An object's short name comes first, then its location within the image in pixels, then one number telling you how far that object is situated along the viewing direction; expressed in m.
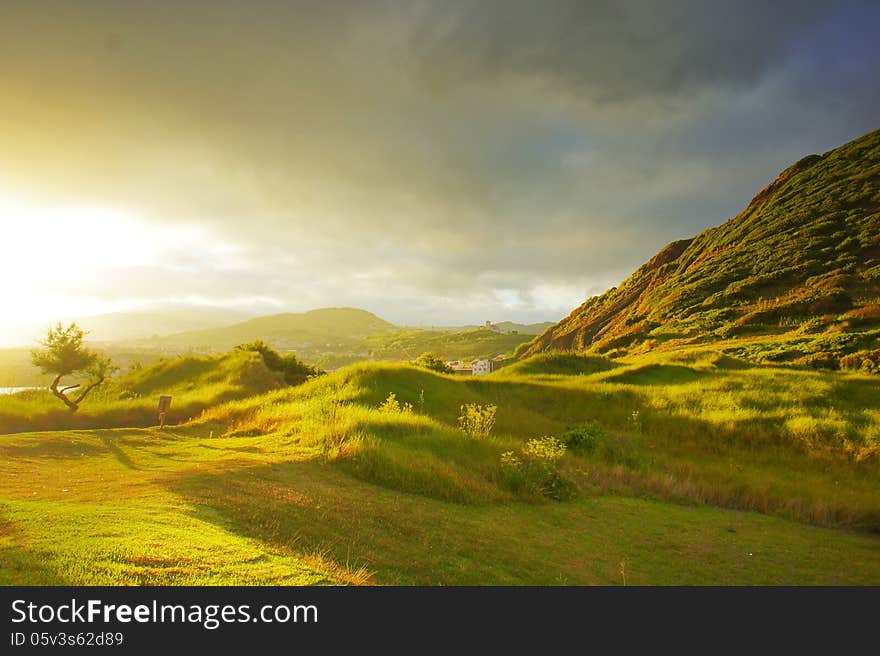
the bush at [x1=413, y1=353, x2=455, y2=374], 55.80
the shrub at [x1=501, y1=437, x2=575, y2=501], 11.55
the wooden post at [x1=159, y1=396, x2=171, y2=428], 17.47
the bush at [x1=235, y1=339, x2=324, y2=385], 35.44
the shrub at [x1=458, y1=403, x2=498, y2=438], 16.62
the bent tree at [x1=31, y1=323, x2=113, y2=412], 21.24
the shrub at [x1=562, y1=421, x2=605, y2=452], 18.12
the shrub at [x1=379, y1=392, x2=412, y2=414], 17.31
